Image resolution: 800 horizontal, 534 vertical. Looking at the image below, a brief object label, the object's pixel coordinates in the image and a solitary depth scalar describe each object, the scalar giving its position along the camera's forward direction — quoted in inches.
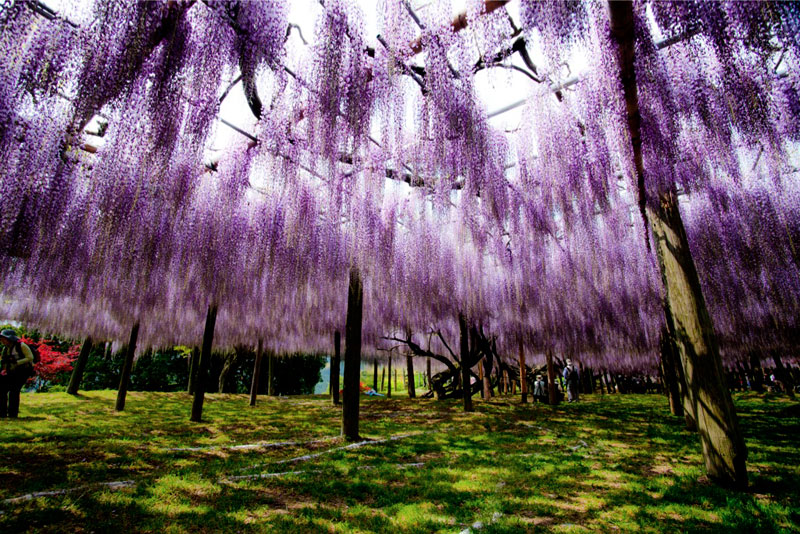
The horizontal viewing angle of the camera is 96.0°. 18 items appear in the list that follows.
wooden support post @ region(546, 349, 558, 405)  588.4
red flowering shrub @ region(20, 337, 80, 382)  716.0
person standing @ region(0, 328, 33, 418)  276.2
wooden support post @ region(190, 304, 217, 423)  344.5
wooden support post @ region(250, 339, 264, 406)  565.9
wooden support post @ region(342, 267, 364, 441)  281.3
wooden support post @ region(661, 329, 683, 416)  423.8
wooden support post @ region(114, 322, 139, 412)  415.2
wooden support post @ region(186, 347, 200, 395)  689.6
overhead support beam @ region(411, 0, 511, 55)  153.8
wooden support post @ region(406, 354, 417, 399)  757.9
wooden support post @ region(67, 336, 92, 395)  546.3
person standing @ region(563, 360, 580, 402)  675.4
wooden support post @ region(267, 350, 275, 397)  797.6
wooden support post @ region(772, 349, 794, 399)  745.6
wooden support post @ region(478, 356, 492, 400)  625.3
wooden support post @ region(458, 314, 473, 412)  458.0
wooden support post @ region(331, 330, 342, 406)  523.7
